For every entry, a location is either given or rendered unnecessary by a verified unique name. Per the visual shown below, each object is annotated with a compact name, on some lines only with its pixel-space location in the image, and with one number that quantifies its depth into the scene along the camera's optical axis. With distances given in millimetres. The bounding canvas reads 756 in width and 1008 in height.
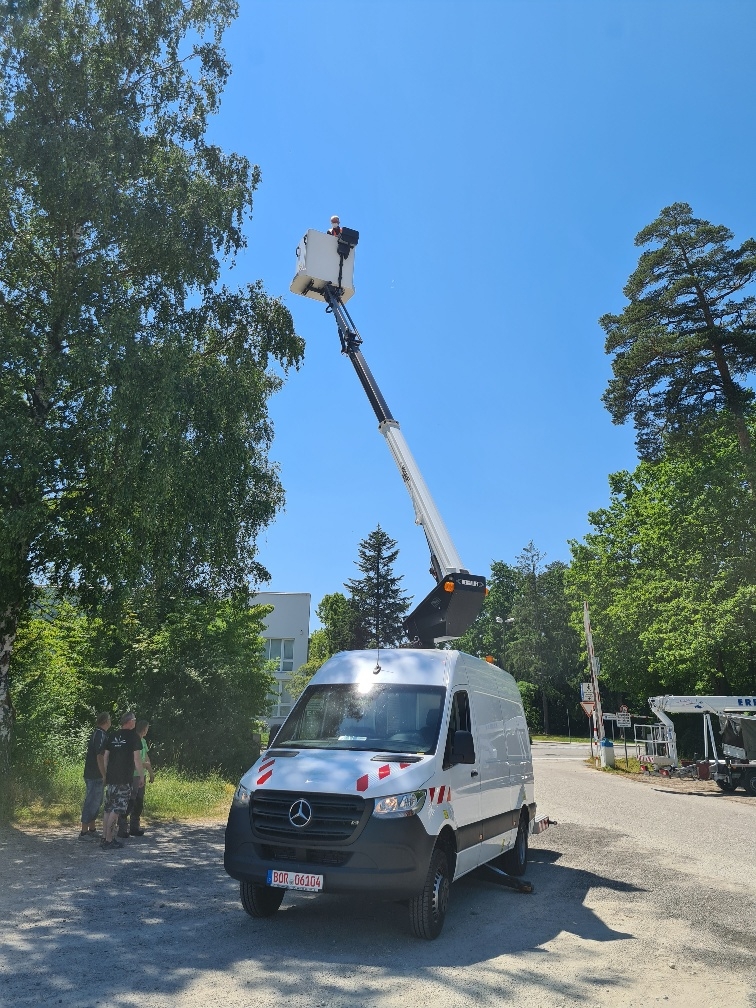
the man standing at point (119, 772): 11023
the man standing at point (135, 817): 11820
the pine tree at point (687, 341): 30625
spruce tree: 74688
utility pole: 31628
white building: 56219
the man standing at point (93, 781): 11562
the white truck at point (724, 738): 23750
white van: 6449
